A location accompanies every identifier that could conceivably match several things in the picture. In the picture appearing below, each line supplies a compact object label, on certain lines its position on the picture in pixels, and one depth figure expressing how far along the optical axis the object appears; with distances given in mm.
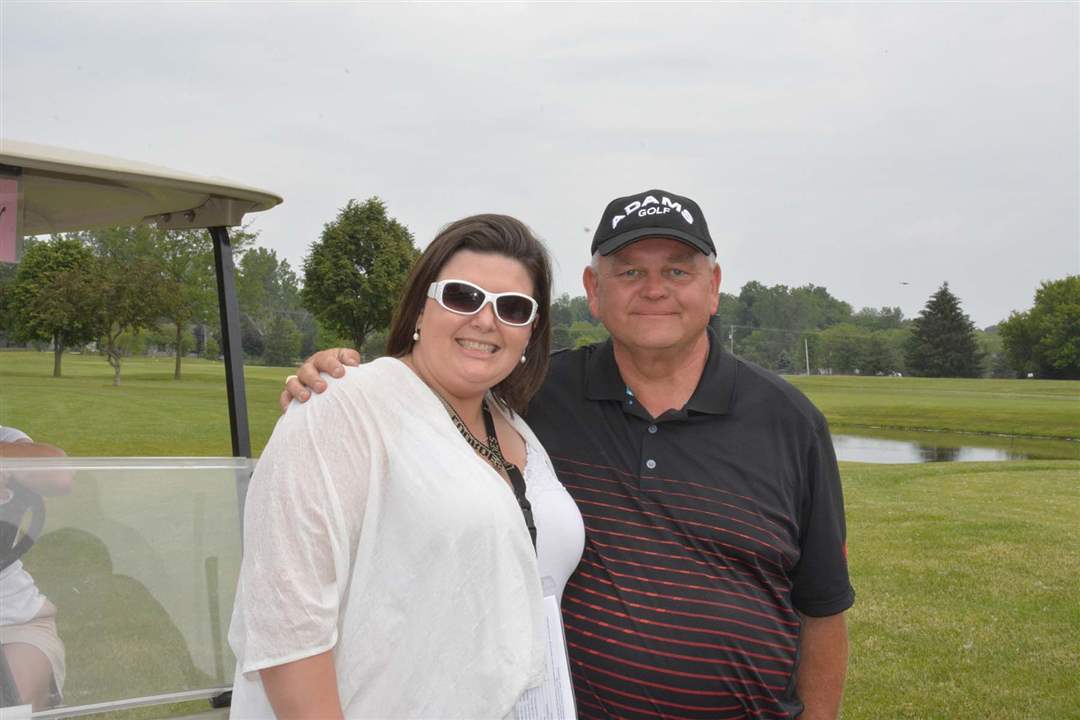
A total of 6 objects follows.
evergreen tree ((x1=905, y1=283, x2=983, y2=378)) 63062
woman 1748
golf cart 2189
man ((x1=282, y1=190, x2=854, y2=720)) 2412
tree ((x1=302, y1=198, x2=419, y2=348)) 40250
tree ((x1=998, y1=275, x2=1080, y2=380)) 53969
